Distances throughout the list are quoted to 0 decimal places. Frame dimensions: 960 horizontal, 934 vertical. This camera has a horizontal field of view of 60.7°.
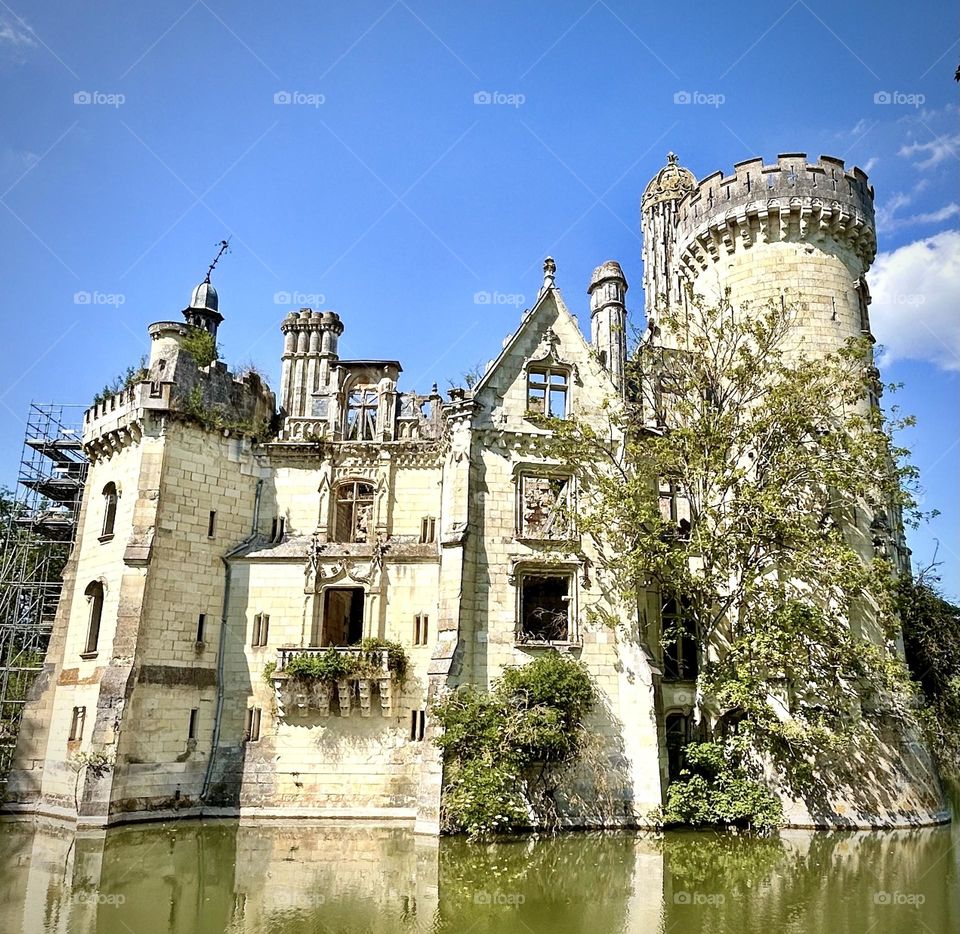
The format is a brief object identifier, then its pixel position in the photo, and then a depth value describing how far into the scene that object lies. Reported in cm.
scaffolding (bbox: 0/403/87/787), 2995
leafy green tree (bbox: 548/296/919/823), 2238
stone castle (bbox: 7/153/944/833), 2362
